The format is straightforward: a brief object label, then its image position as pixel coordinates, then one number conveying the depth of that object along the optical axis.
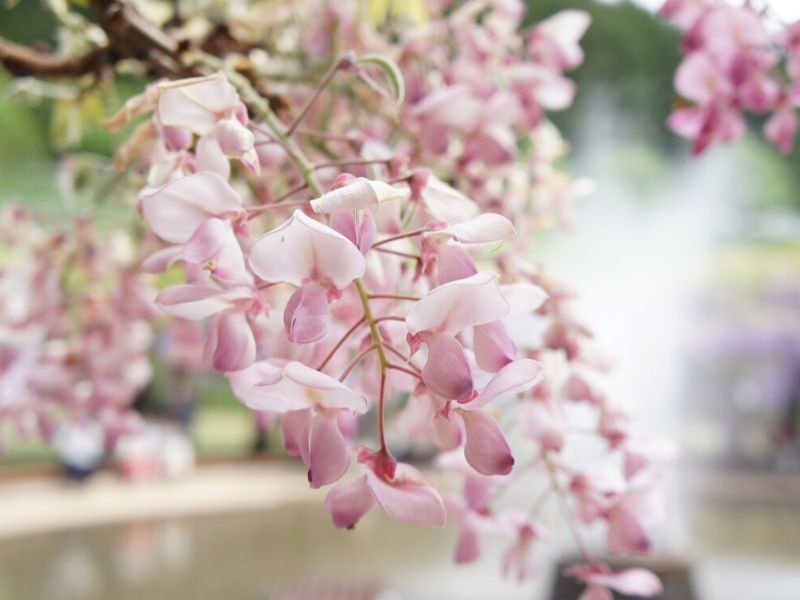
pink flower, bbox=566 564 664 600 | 0.21
